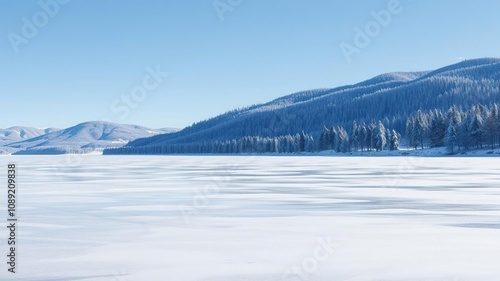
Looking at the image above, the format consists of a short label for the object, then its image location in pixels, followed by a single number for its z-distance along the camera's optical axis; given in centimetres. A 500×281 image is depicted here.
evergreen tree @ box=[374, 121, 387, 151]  11075
